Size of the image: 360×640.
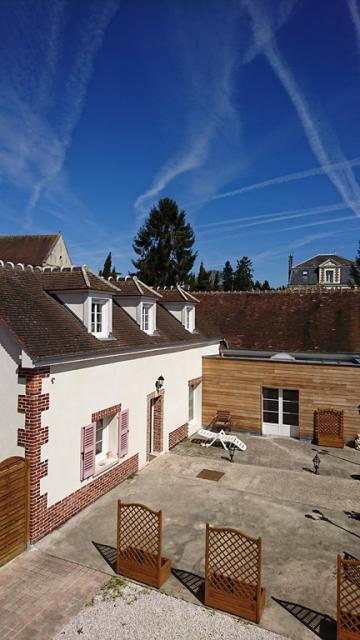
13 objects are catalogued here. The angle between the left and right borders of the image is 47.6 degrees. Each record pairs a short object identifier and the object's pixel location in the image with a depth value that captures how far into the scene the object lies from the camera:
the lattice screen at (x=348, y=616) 5.83
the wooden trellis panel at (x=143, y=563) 7.11
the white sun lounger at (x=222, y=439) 14.88
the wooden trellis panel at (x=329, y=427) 15.60
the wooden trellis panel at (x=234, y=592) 6.36
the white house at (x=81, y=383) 8.55
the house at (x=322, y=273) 57.75
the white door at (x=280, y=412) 16.78
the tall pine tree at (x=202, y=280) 45.73
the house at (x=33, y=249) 32.19
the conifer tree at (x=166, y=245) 41.66
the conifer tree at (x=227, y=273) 62.64
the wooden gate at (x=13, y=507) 7.63
